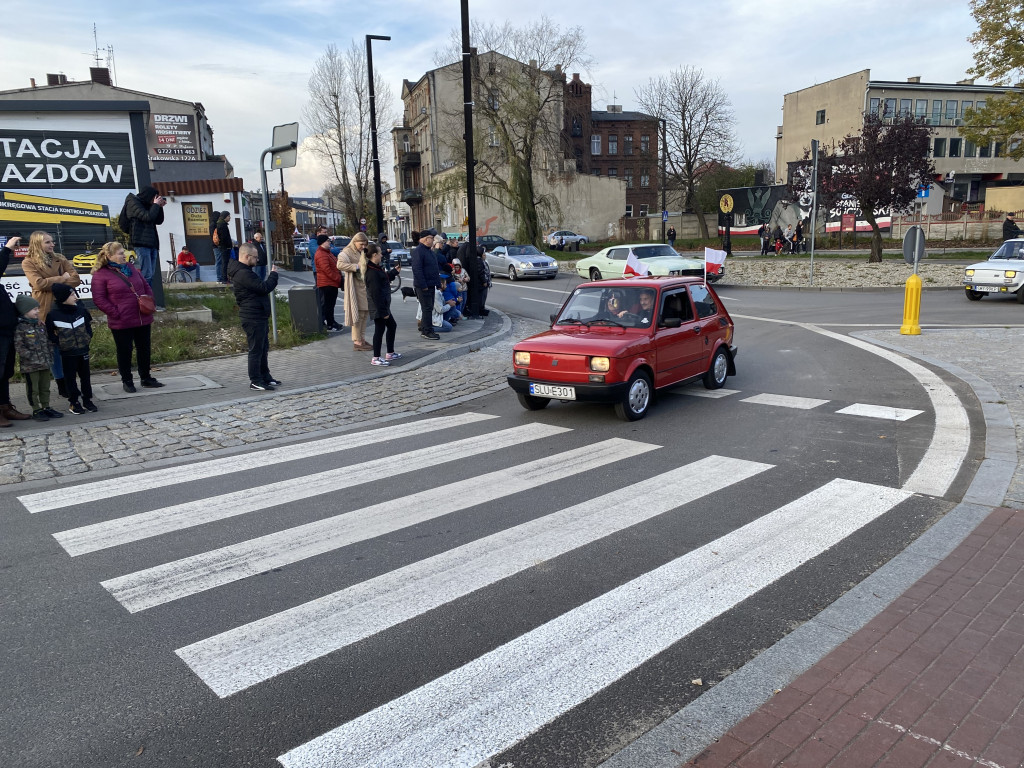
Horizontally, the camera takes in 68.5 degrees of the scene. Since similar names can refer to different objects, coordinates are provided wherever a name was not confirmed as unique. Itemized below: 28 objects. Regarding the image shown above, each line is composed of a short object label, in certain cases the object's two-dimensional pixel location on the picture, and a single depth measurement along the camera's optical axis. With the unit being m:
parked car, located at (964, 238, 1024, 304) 18.91
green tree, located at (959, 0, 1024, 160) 27.48
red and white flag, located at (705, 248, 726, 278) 16.23
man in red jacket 14.62
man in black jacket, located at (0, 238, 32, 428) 8.12
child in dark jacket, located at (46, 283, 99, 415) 8.58
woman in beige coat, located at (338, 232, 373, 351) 12.94
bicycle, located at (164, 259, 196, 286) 22.62
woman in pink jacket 9.46
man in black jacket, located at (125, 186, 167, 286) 12.71
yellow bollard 13.67
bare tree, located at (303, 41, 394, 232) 50.06
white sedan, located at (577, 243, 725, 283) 24.34
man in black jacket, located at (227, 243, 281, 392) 9.75
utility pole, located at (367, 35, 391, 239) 22.50
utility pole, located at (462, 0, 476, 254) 16.62
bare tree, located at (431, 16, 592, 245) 40.97
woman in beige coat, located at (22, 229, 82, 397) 8.70
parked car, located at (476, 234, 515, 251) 41.37
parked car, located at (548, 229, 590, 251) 49.26
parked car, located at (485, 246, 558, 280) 32.34
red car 8.14
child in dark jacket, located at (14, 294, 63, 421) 8.27
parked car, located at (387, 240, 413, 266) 45.44
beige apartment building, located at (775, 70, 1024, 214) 66.31
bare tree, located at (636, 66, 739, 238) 58.12
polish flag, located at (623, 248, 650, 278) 23.22
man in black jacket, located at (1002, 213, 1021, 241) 32.94
